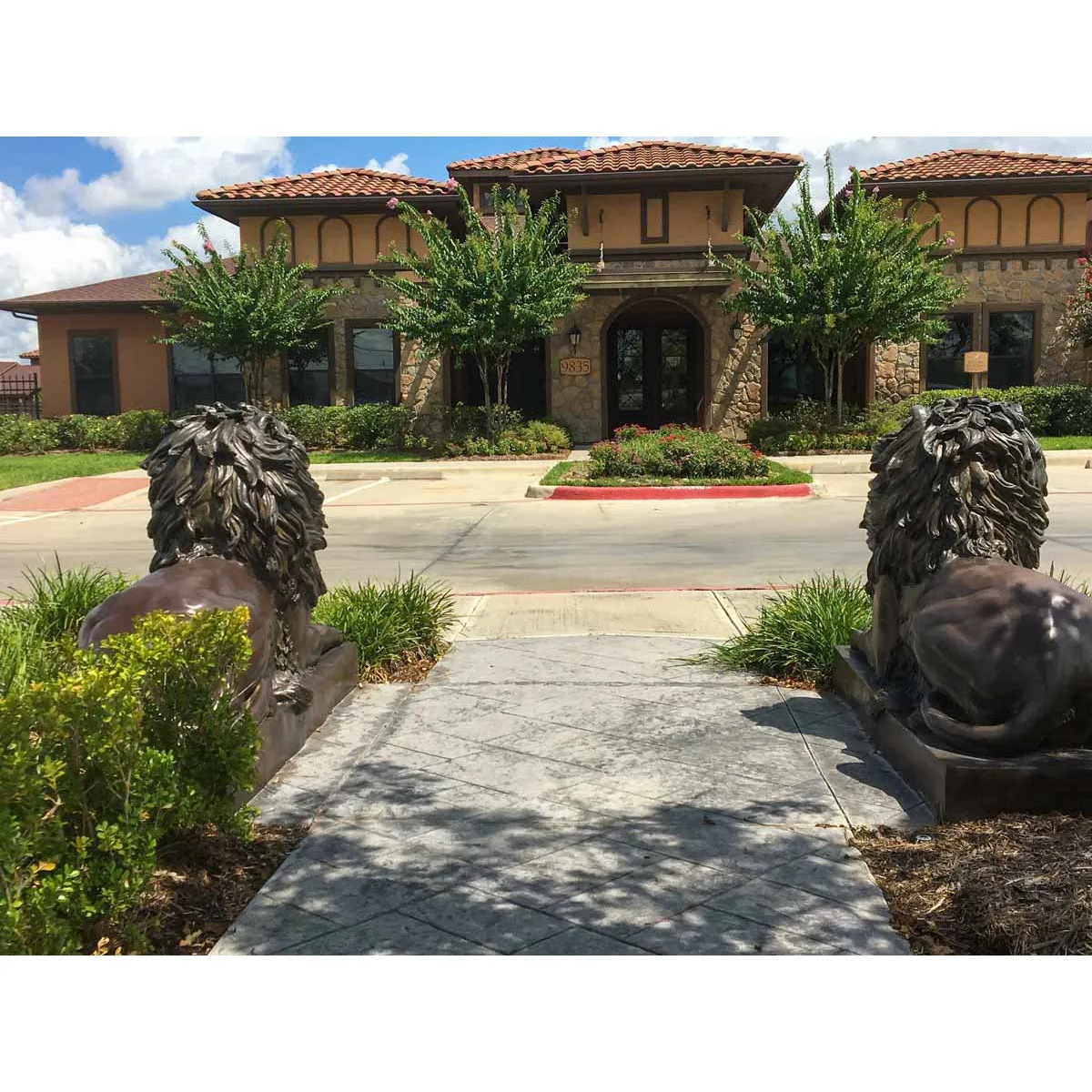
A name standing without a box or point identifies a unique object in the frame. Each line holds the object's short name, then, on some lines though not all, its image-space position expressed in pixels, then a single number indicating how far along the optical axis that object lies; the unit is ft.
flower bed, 63.57
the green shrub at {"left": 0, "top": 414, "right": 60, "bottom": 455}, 97.40
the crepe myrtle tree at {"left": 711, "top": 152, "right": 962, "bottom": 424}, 76.02
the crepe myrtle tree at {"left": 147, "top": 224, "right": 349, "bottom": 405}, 85.66
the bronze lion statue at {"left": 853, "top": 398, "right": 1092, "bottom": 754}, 12.46
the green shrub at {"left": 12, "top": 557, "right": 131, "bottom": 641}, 20.58
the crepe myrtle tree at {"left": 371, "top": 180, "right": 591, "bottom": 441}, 78.89
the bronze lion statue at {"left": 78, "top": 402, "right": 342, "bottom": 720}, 14.78
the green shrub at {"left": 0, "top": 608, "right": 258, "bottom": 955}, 8.30
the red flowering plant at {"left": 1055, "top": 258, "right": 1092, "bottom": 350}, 86.63
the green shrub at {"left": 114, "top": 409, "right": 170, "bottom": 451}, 95.35
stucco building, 88.17
